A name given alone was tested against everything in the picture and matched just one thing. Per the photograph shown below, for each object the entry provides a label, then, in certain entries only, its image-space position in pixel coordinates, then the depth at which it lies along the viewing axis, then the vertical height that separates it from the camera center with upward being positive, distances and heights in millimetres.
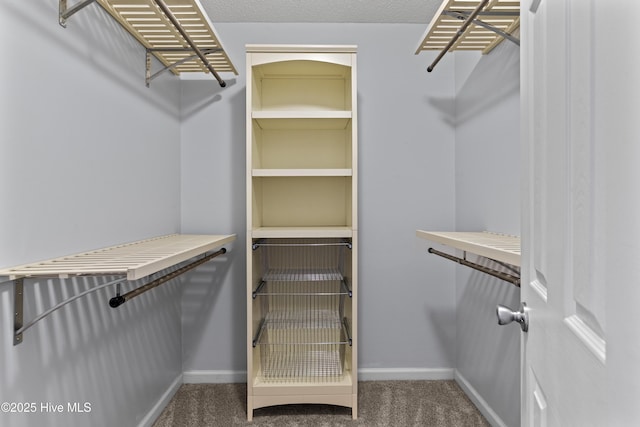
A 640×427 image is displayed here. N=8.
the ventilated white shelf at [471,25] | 1580 +815
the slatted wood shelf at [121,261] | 1026 -156
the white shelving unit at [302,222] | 2062 -83
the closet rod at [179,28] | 1330 +671
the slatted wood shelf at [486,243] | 1163 -129
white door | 405 -7
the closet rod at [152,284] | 1163 -268
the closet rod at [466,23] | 1412 +721
